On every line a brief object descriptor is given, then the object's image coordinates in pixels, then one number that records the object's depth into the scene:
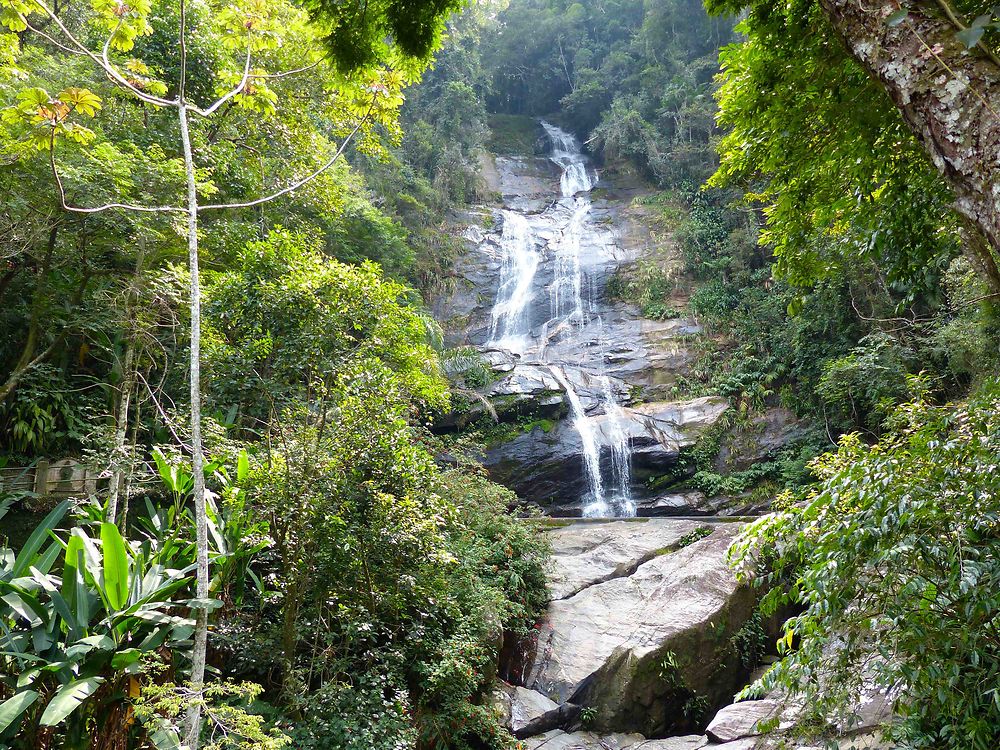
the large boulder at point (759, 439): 13.30
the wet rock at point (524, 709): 6.15
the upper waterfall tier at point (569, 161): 25.02
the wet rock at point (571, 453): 13.21
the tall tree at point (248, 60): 2.90
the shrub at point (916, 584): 2.39
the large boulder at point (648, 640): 6.61
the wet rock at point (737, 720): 5.44
